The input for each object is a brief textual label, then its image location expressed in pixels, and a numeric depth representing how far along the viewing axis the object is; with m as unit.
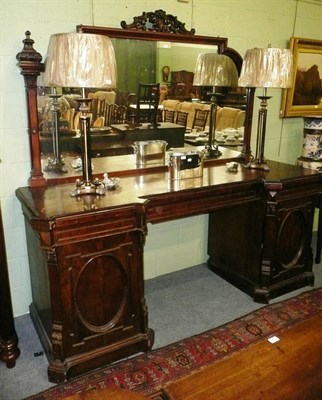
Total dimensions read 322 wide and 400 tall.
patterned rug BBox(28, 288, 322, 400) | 1.98
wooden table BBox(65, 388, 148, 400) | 1.33
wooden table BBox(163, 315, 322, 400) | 1.41
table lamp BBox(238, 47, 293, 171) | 2.48
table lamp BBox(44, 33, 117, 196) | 1.83
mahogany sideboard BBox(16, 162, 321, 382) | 1.89
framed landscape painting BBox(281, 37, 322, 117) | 3.28
